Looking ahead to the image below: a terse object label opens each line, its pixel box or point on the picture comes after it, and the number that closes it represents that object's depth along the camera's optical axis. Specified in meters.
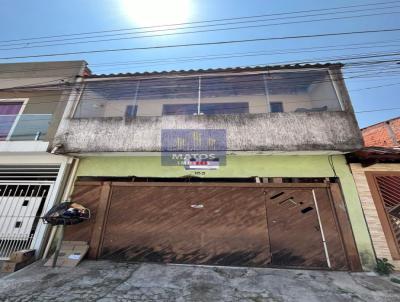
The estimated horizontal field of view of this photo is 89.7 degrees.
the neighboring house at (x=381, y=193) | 5.02
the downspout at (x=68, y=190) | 5.63
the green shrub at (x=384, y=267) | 4.66
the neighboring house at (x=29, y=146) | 5.92
